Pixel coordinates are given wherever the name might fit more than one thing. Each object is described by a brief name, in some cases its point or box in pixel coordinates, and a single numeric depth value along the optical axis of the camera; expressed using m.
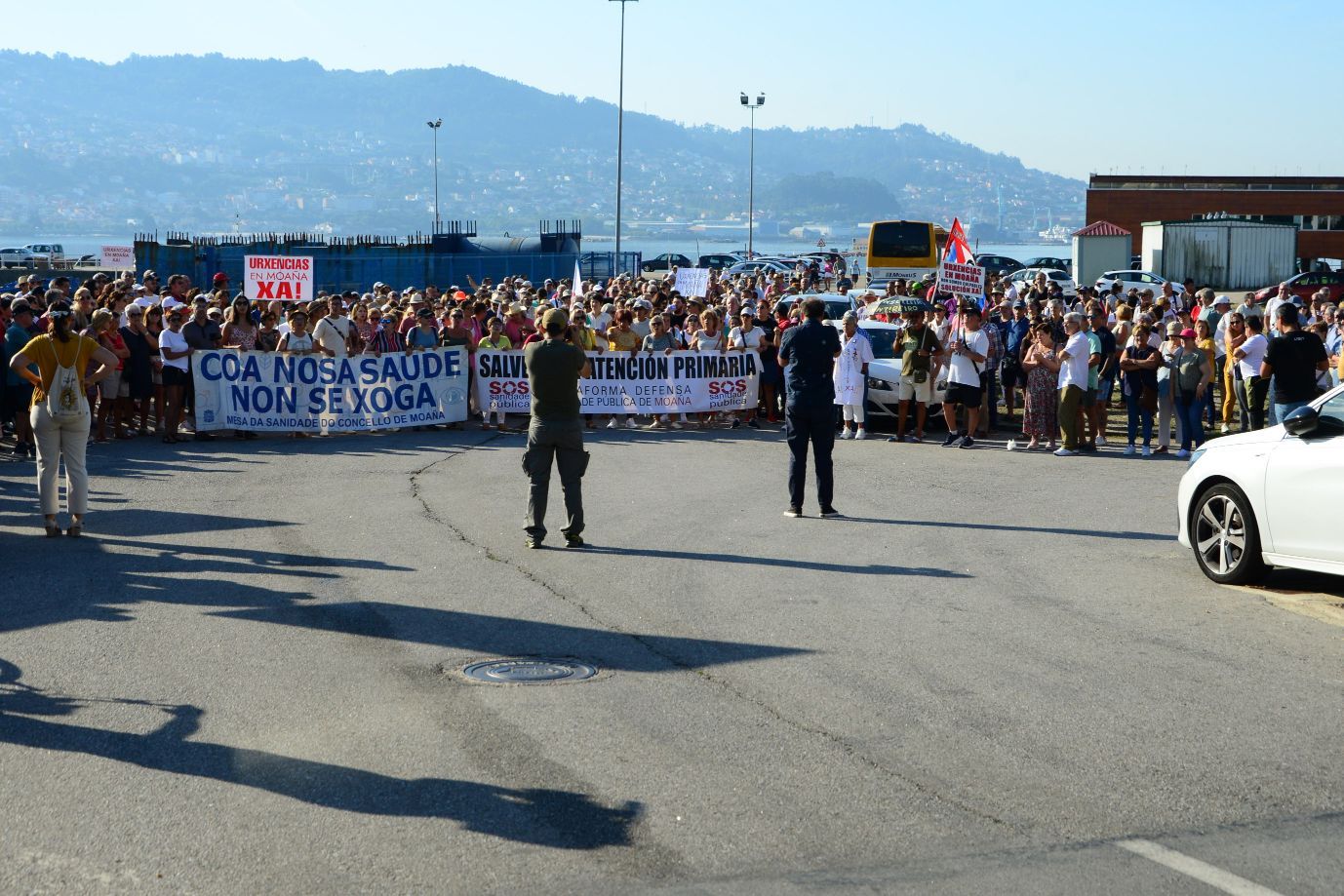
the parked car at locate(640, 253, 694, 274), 79.85
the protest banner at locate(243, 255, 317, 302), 24.47
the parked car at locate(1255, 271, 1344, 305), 45.38
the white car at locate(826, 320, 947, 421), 20.42
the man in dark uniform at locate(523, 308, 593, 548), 11.98
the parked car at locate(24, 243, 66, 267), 80.78
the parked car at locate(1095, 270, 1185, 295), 51.33
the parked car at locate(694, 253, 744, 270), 76.73
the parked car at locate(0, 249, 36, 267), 78.38
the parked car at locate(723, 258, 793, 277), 64.49
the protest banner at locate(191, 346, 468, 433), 19.86
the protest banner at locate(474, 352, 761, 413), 21.67
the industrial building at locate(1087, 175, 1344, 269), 89.19
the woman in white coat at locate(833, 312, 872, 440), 19.14
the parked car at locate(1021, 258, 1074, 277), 68.31
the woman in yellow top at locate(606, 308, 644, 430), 21.88
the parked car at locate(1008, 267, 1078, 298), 52.61
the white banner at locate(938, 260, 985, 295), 25.03
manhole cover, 7.92
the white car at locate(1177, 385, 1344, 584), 9.65
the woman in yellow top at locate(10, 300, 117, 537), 12.30
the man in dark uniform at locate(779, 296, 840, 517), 13.24
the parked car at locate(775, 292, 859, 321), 27.81
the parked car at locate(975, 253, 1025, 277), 60.81
